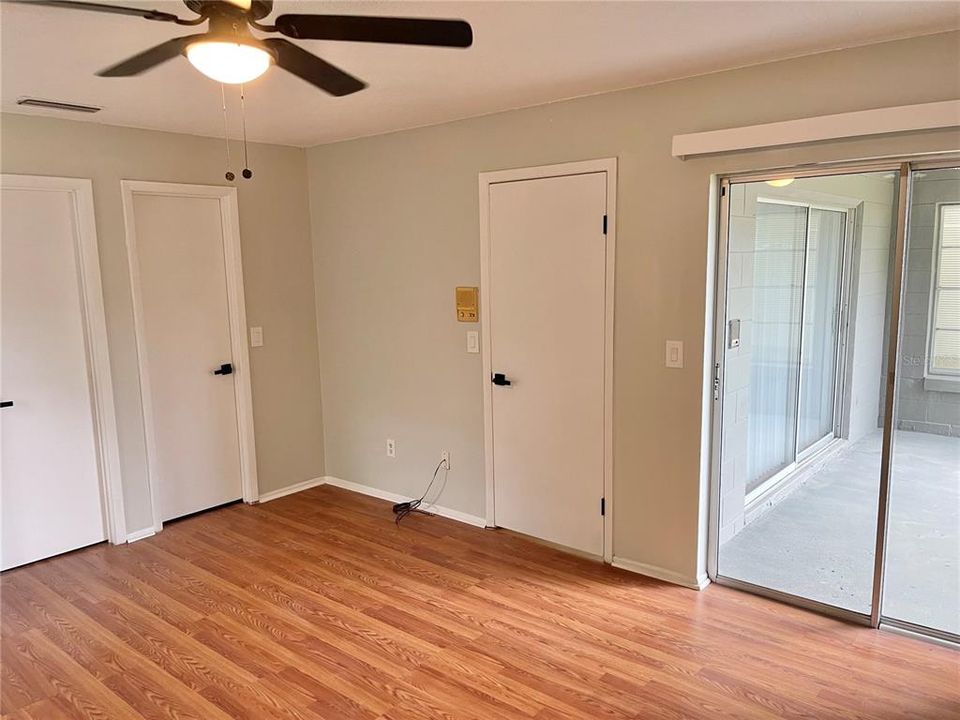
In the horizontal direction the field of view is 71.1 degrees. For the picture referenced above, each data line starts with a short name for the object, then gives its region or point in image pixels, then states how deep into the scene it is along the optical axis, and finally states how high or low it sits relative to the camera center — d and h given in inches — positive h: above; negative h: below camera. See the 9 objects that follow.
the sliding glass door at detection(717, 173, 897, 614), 121.9 -21.3
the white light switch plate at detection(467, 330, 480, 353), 156.3 -12.6
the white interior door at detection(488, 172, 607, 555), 135.9 -14.2
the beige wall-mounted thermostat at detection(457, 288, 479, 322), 155.3 -4.2
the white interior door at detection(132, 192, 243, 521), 159.9 -14.3
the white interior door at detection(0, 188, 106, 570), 139.0 -19.1
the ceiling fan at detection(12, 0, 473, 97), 67.1 +26.2
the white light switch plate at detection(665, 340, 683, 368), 125.6 -13.3
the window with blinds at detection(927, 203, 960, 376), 107.7 -3.6
